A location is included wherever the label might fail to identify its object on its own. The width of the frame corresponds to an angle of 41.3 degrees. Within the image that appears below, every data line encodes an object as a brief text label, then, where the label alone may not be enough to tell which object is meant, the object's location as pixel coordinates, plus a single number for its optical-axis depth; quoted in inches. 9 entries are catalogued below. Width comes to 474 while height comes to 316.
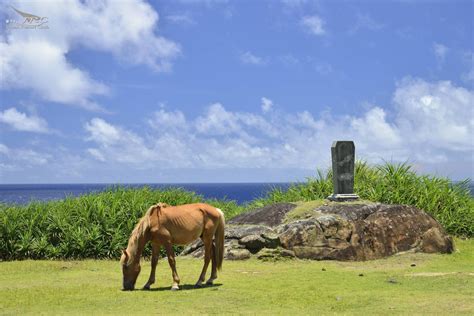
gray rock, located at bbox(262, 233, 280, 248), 642.2
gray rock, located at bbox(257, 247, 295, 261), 628.6
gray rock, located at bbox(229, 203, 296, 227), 692.1
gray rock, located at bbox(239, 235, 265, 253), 642.1
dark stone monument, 745.0
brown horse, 454.9
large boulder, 644.1
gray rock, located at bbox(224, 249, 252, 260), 633.6
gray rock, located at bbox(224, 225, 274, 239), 657.6
